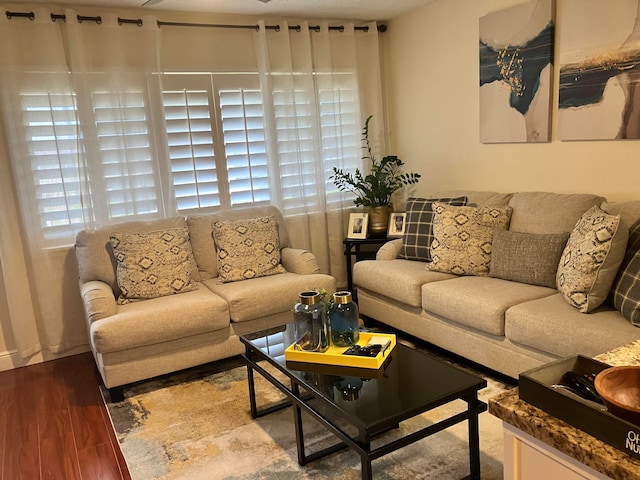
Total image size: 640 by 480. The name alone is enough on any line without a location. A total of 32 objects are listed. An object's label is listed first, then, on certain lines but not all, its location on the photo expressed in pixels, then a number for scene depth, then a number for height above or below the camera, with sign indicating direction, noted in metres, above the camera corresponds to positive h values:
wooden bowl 0.92 -0.43
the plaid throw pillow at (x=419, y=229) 3.79 -0.59
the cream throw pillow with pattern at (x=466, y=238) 3.39 -0.60
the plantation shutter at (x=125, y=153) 3.77 +0.10
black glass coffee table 1.87 -0.91
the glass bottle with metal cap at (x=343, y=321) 2.40 -0.75
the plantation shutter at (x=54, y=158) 3.58 +0.09
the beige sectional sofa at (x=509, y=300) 2.51 -0.85
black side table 4.38 -0.84
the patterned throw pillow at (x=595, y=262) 2.54 -0.61
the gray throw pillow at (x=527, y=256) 2.98 -0.67
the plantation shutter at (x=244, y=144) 4.25 +0.11
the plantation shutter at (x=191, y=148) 4.06 +0.11
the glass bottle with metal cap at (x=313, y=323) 2.38 -0.74
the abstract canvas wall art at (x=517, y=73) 3.39 +0.43
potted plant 4.44 -0.29
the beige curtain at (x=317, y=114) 4.32 +0.31
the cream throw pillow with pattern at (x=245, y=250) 3.76 -0.64
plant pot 4.44 -0.58
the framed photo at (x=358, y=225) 4.45 -0.61
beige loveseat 3.07 -0.85
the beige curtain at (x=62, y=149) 3.55 +0.14
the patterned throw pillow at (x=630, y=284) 2.38 -0.70
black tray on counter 0.81 -0.44
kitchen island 0.82 -0.50
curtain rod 3.51 +1.01
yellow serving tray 2.25 -0.87
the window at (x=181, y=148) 3.67 +0.10
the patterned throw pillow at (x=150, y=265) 3.47 -0.64
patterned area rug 2.30 -1.33
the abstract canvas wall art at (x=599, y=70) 2.94 +0.35
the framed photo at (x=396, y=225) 4.29 -0.61
